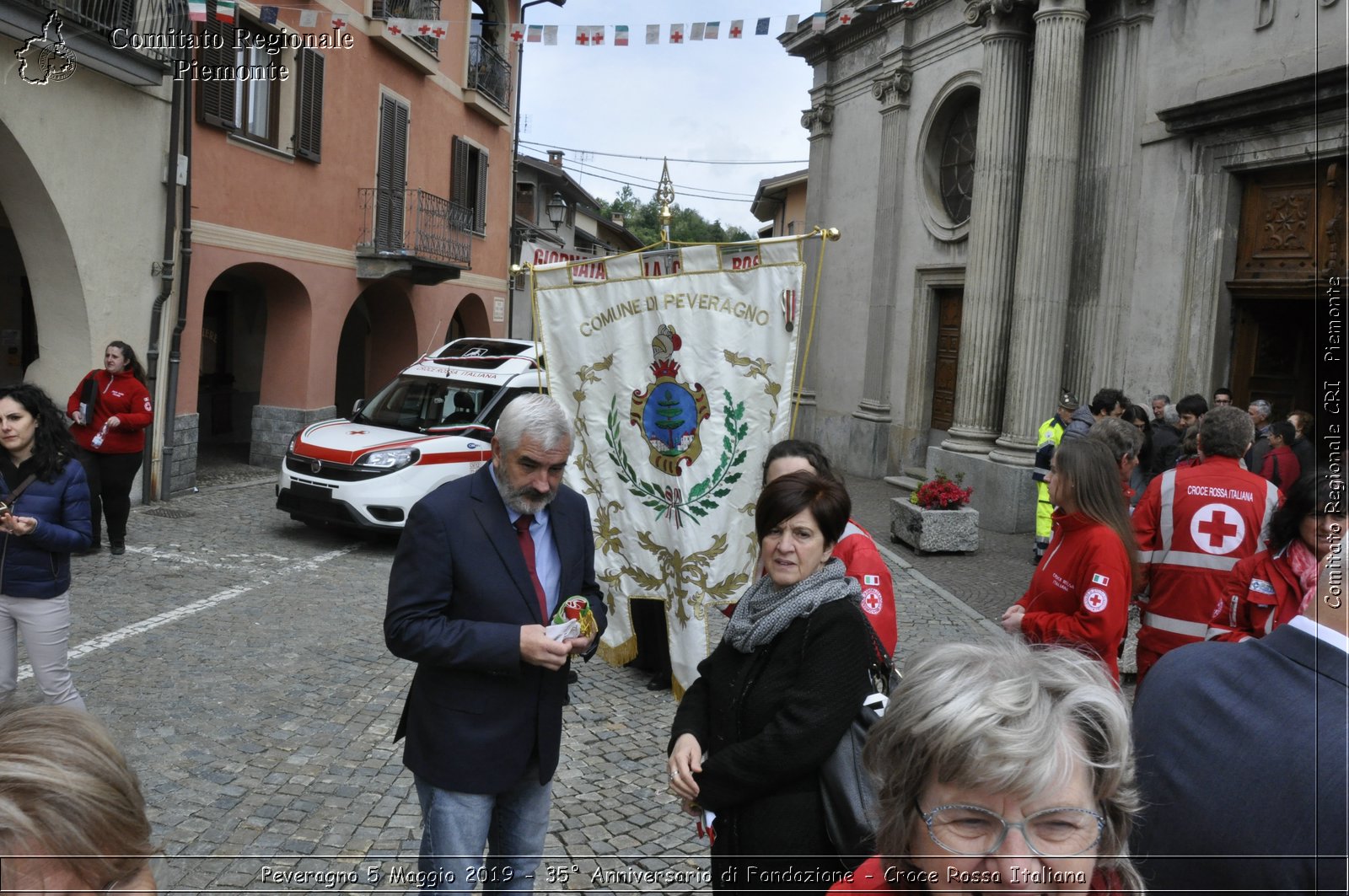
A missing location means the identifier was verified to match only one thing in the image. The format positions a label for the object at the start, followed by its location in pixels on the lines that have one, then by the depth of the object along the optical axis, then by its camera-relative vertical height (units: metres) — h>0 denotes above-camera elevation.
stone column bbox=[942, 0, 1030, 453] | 13.51 +2.54
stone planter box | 10.81 -1.45
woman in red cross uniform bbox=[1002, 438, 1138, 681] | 3.55 -0.58
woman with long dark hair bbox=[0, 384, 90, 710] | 4.18 -0.81
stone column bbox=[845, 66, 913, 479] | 17.17 +1.91
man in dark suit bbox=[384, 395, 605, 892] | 2.71 -0.75
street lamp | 28.09 +4.88
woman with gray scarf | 2.24 -0.76
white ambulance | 9.23 -0.75
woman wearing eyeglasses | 1.44 -0.56
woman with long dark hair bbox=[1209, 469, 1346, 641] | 3.40 -0.56
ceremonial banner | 5.15 -0.10
